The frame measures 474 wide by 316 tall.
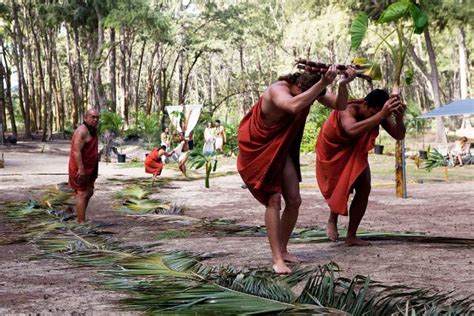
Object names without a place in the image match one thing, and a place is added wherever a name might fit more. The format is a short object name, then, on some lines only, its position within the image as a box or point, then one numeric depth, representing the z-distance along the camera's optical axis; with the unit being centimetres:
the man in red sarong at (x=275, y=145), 489
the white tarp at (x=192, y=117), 2739
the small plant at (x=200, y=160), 1492
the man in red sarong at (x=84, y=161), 865
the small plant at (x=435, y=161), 1909
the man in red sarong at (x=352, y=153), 588
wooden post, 1175
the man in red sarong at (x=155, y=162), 1675
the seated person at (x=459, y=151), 2225
